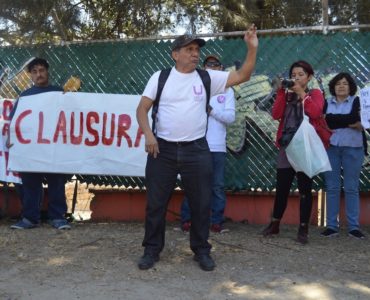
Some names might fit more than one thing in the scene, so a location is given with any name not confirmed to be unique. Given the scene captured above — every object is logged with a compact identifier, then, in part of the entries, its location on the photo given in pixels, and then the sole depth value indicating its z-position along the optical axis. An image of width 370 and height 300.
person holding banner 6.48
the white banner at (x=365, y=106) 5.49
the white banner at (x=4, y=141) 6.84
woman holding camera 5.44
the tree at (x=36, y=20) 6.16
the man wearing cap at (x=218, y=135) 5.96
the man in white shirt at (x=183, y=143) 4.69
